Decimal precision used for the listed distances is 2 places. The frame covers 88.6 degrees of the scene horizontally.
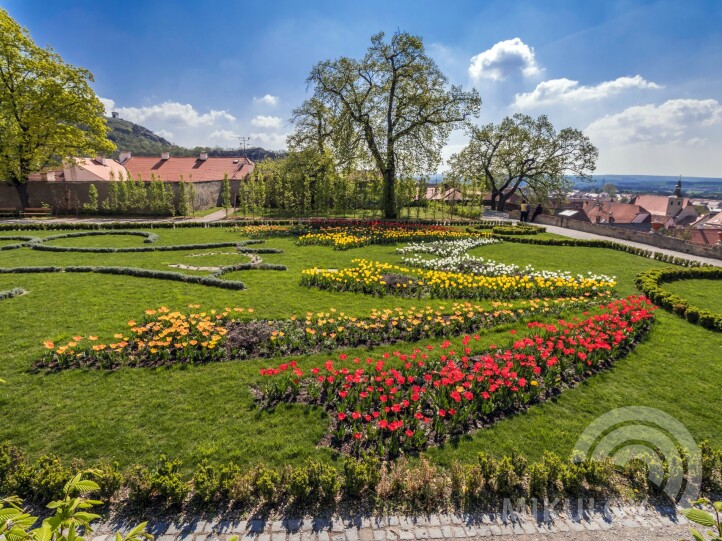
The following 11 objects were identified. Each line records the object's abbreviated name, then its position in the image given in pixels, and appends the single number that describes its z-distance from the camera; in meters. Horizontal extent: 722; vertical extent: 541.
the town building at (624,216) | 70.19
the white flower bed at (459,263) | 14.59
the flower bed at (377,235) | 20.95
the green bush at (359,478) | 4.62
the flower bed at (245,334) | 7.64
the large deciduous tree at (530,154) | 43.28
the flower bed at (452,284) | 12.13
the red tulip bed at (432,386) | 5.67
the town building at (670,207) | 88.25
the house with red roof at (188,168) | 43.53
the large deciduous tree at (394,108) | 28.52
